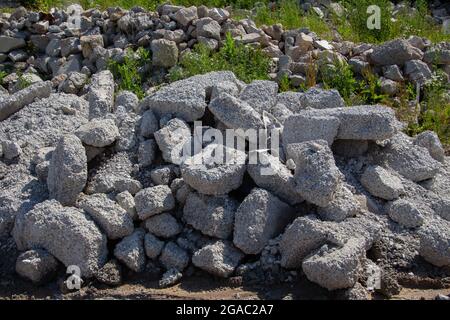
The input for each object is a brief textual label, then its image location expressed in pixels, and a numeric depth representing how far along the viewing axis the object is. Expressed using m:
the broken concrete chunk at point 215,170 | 4.75
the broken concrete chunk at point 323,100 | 5.54
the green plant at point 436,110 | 6.35
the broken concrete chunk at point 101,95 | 5.77
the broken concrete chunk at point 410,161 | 5.20
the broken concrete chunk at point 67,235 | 4.62
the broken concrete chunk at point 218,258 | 4.53
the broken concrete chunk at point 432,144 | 5.51
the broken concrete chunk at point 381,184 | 4.93
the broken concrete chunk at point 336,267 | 4.17
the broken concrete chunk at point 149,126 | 5.34
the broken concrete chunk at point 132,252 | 4.64
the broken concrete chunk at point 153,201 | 4.74
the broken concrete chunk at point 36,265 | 4.61
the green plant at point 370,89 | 6.69
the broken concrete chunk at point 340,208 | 4.63
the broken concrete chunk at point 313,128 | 5.00
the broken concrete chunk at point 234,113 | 5.10
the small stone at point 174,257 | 4.64
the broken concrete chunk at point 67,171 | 4.84
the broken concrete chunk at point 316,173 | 4.58
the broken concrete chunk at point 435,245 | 4.61
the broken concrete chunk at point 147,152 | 5.18
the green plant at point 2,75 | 8.01
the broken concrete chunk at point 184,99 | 5.32
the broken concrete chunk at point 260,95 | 5.39
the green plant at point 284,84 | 6.91
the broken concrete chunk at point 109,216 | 4.73
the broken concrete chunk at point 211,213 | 4.71
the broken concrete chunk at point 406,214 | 4.80
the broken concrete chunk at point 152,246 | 4.69
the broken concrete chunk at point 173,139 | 5.09
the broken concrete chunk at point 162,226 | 4.77
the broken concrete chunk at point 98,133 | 5.08
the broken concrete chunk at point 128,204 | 4.82
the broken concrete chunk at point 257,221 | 4.61
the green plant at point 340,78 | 6.81
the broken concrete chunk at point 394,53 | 7.10
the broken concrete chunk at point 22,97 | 5.90
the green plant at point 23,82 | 7.45
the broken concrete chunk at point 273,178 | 4.79
